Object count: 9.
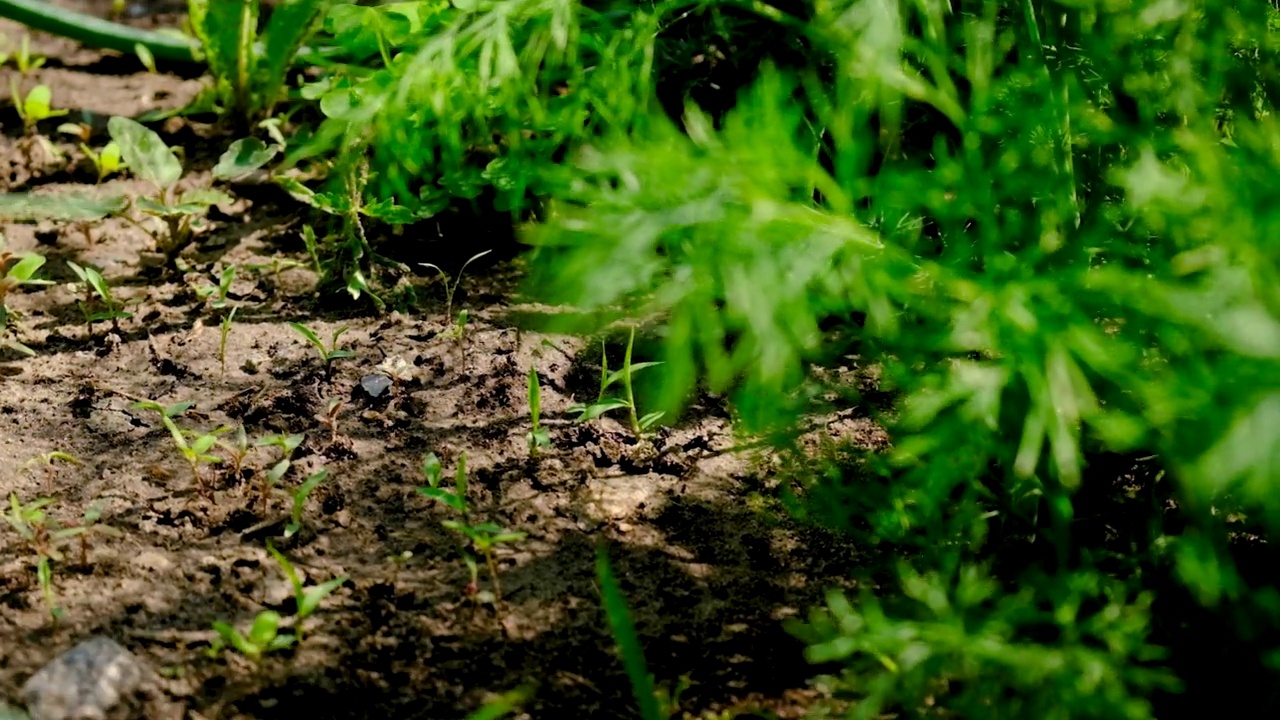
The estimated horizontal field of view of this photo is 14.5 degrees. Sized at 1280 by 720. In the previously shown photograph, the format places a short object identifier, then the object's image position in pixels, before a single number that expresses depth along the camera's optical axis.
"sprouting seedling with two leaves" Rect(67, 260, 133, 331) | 2.13
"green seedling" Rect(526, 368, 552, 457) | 2.06
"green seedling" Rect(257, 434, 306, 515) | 2.03
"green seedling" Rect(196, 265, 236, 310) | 2.14
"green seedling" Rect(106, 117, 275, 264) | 2.18
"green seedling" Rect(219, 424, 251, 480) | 2.04
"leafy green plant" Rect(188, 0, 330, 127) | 2.27
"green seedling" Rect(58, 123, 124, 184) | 2.22
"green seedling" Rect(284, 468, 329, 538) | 2.02
